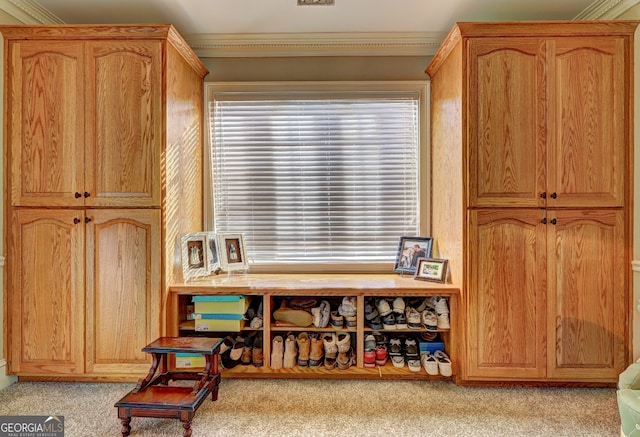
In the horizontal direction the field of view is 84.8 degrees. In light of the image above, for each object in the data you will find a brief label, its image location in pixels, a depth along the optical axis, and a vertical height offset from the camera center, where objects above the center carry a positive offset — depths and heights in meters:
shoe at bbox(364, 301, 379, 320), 2.33 -0.62
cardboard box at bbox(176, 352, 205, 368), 2.27 -0.92
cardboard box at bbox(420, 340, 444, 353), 2.35 -0.85
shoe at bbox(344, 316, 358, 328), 2.29 -0.67
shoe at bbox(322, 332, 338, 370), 2.27 -0.88
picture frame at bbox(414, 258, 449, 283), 2.36 -0.35
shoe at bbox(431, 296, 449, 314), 2.26 -0.56
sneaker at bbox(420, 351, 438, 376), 2.23 -0.93
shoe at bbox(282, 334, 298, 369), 2.29 -0.88
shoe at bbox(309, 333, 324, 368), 2.28 -0.88
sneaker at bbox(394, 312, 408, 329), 2.31 -0.68
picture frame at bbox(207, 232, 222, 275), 2.51 -0.25
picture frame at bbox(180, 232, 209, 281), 2.37 -0.25
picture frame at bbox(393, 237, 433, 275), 2.58 -0.25
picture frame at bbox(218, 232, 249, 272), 2.58 -0.24
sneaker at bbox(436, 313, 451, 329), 2.25 -0.66
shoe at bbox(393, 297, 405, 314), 2.32 -0.57
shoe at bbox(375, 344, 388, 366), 2.29 -0.90
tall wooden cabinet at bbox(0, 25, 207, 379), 2.13 +0.14
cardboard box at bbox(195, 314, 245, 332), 2.26 -0.68
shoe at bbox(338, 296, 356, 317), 2.30 -0.58
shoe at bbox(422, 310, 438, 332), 2.25 -0.66
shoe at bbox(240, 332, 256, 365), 2.32 -0.90
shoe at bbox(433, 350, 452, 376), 2.20 -0.91
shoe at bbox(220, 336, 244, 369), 2.29 -0.91
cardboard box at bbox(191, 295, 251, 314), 2.26 -0.55
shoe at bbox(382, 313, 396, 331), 2.30 -0.68
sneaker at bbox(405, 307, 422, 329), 2.30 -0.66
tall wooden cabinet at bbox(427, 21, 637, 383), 2.08 +0.13
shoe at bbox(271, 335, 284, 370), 2.28 -0.88
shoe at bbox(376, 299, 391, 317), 2.32 -0.59
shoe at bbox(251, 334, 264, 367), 2.30 -0.90
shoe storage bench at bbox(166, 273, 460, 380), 2.23 -0.67
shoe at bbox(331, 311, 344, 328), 2.30 -0.67
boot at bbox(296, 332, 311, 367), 2.29 -0.86
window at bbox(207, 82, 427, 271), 2.73 +0.39
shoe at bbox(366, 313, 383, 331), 2.31 -0.70
